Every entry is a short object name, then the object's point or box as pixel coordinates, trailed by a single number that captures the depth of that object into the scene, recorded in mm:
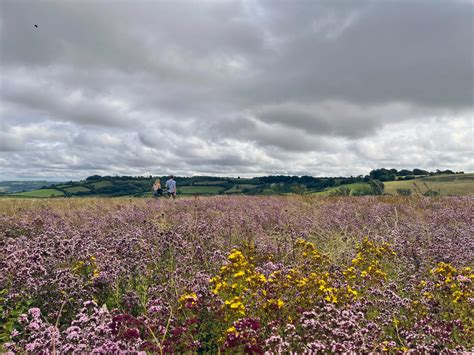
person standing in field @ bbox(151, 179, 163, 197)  32781
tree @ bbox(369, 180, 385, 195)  31902
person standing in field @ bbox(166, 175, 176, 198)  30578
